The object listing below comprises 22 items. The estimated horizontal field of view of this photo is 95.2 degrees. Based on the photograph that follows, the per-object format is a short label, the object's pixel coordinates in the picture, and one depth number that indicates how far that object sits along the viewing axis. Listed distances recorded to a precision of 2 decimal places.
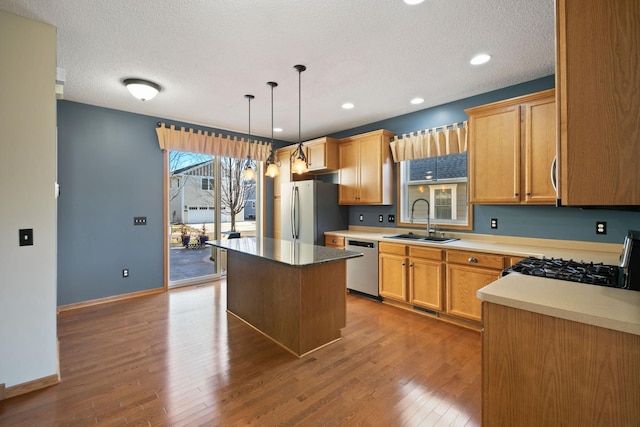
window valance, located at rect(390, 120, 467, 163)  3.59
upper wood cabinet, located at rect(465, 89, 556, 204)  2.75
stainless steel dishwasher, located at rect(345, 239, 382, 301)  3.90
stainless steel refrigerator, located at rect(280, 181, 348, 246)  4.53
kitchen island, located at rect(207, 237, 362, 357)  2.55
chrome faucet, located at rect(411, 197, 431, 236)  3.87
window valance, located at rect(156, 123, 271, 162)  4.37
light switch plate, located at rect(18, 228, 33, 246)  2.07
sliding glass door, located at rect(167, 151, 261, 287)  4.77
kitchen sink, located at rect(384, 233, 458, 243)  3.59
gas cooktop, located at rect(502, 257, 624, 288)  1.59
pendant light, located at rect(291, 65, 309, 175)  2.94
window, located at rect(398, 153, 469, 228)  3.78
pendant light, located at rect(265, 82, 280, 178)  3.09
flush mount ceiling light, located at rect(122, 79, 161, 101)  3.07
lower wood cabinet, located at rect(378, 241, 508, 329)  2.94
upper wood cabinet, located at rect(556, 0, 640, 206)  0.96
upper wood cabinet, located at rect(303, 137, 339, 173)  4.69
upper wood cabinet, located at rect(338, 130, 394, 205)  4.22
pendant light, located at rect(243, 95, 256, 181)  3.25
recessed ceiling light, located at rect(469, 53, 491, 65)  2.61
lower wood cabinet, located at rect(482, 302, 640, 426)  1.05
